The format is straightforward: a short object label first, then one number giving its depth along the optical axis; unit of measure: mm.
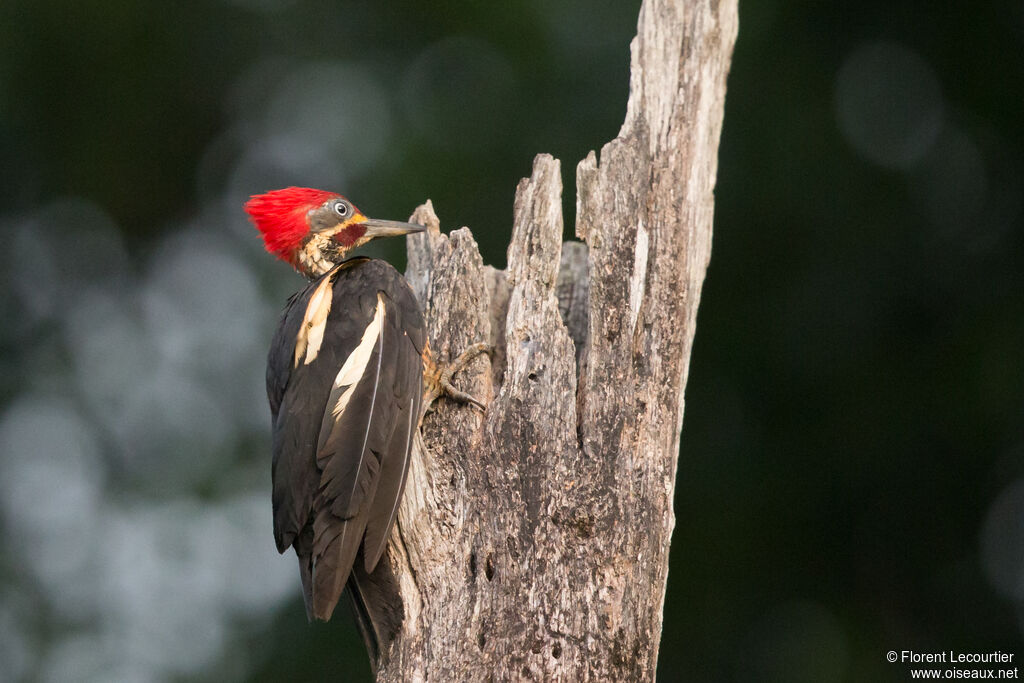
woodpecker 6820
